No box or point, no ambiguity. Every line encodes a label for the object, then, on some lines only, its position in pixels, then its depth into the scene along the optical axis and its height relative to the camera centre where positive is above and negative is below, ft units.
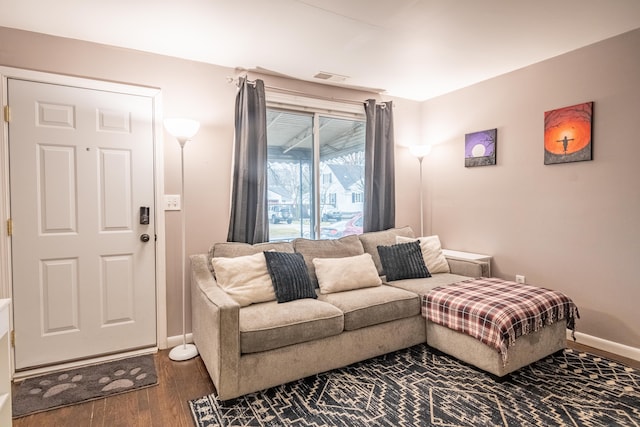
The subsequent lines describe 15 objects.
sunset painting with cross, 9.27 +1.90
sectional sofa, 7.00 -2.47
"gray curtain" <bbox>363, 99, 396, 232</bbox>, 12.59 +1.26
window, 11.46 +1.04
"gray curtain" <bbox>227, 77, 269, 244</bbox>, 10.09 +1.07
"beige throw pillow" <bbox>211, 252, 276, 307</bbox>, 8.19 -1.76
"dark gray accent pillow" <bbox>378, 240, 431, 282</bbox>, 10.50 -1.71
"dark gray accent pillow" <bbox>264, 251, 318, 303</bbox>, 8.52 -1.77
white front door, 8.11 -0.41
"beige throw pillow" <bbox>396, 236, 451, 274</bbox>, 11.14 -1.60
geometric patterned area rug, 6.36 -3.82
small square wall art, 11.55 +1.90
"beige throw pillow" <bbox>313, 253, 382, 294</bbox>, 9.43 -1.88
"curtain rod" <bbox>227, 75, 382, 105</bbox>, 10.24 +3.60
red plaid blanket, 7.36 -2.36
